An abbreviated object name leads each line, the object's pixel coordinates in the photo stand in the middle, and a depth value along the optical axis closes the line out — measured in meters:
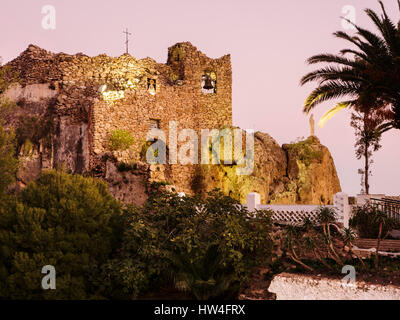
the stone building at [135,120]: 22.19
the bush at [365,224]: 15.48
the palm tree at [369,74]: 14.95
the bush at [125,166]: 19.29
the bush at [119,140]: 22.30
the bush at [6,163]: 15.30
